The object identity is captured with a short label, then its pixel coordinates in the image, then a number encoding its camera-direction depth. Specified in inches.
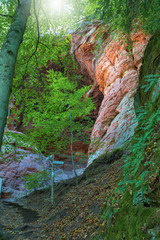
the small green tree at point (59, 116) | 334.0
